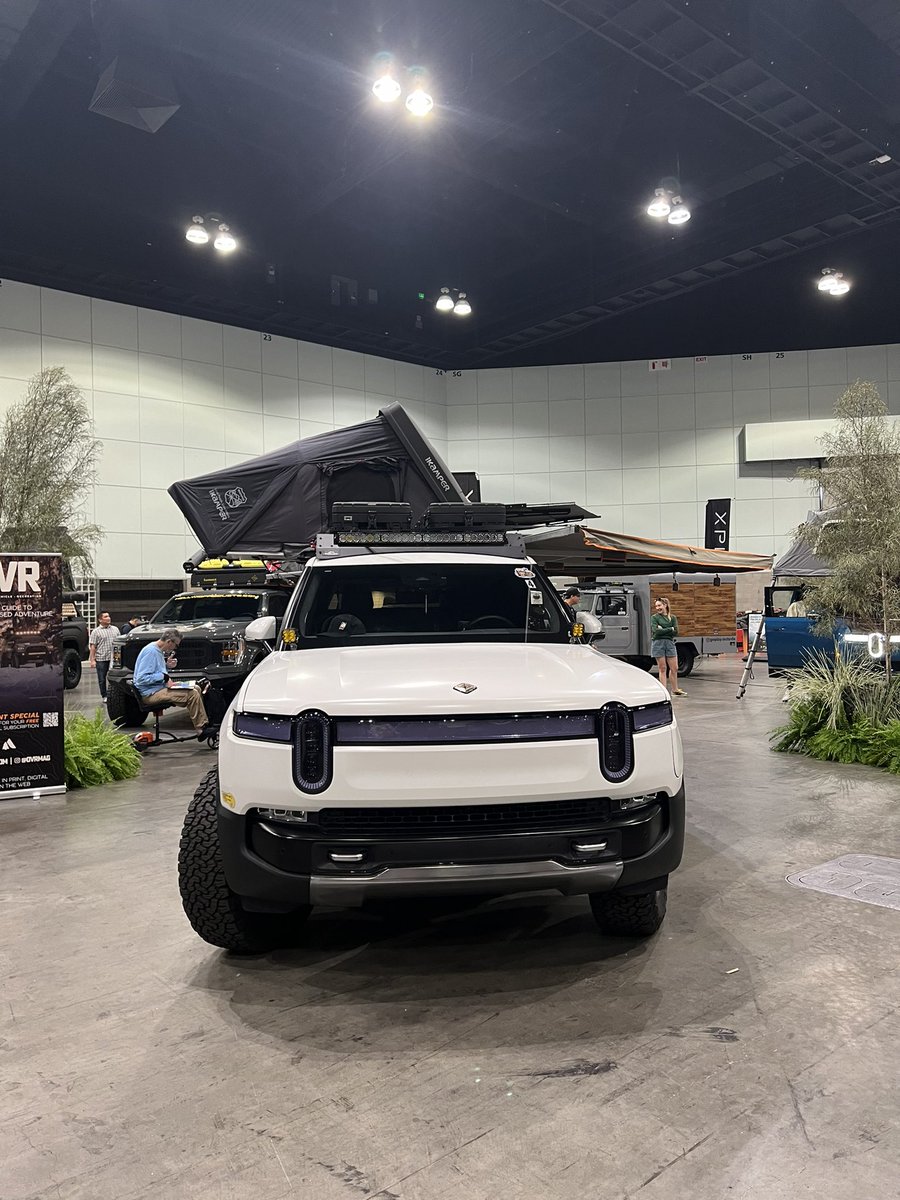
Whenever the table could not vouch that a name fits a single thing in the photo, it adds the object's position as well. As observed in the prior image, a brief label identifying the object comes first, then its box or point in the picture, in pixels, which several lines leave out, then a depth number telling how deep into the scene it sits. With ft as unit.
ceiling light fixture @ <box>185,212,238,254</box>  64.44
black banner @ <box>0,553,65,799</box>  21.45
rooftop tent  26.94
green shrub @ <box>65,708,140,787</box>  23.61
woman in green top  44.68
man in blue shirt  30.58
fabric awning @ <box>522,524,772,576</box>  34.65
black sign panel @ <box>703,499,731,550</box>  90.43
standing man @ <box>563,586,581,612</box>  52.39
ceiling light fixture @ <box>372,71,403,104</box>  44.98
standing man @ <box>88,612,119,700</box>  47.09
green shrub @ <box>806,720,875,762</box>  25.32
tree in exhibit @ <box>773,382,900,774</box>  26.14
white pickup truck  9.26
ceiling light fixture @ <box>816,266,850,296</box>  79.20
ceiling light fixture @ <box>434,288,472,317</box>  81.36
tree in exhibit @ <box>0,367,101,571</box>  45.52
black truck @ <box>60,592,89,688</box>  55.52
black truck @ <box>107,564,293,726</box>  33.14
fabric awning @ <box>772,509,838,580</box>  40.63
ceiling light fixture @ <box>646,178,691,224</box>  60.08
